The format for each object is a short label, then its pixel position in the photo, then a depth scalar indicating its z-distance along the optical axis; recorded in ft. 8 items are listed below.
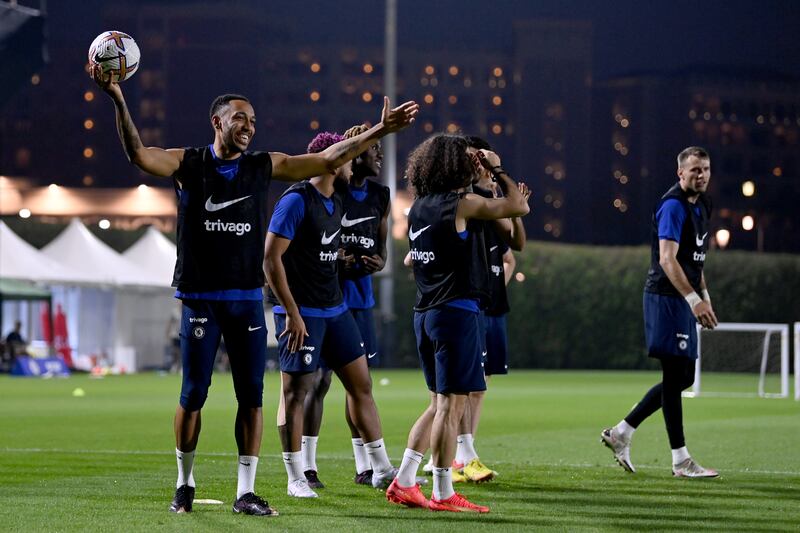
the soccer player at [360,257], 31.14
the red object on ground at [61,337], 113.60
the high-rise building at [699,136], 459.73
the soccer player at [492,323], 31.76
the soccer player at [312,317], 28.17
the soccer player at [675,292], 33.76
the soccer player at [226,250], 25.03
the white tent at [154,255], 121.08
